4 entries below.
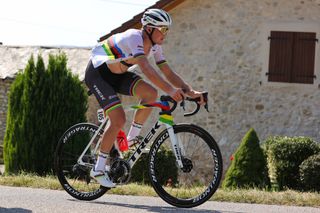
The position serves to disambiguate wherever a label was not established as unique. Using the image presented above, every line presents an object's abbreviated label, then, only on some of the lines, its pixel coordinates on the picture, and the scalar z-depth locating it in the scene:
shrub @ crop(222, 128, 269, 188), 13.69
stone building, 17.00
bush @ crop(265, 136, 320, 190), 13.27
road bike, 7.16
